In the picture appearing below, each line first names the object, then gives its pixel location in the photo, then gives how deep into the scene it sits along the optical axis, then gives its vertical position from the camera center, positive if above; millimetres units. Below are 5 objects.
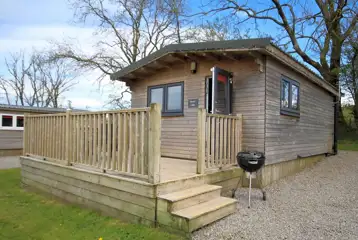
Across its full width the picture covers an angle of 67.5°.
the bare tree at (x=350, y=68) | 13536 +2764
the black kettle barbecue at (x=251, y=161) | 4297 -667
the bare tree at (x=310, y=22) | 13211 +5166
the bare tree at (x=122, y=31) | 18422 +6354
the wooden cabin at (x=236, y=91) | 5520 +689
